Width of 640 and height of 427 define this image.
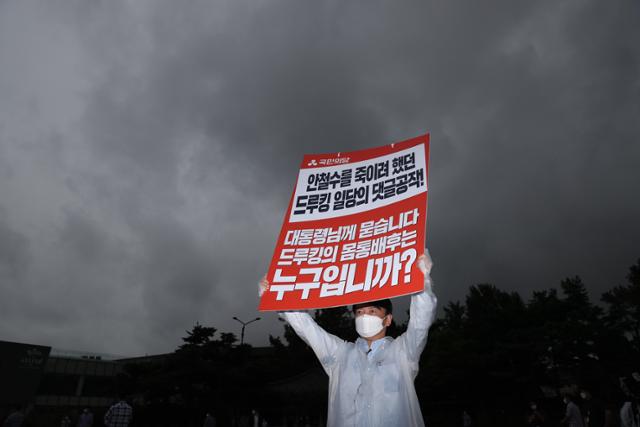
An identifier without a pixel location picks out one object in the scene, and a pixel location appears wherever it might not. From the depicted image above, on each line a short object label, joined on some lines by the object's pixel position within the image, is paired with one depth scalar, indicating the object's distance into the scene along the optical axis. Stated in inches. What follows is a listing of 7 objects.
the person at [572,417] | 386.8
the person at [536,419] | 555.8
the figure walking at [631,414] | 357.8
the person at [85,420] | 550.9
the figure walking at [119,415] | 382.0
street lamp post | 1060.3
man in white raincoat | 112.5
